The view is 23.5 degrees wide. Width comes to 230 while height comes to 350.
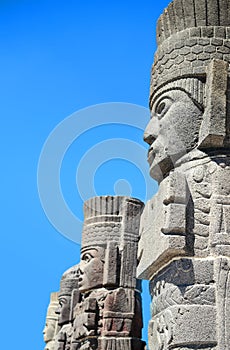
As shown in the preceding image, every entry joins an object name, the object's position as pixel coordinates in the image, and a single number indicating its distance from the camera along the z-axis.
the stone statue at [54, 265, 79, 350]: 10.20
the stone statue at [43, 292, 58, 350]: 12.75
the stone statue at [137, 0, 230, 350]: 4.57
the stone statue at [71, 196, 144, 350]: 8.09
